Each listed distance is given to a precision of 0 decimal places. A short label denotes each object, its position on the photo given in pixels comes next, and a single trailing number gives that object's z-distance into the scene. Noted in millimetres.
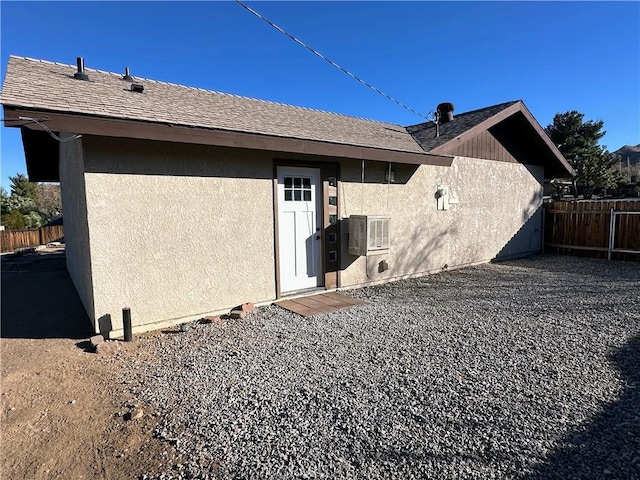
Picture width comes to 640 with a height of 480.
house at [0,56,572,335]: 4664
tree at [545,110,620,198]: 26953
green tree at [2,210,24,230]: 18953
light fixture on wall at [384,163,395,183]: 7864
